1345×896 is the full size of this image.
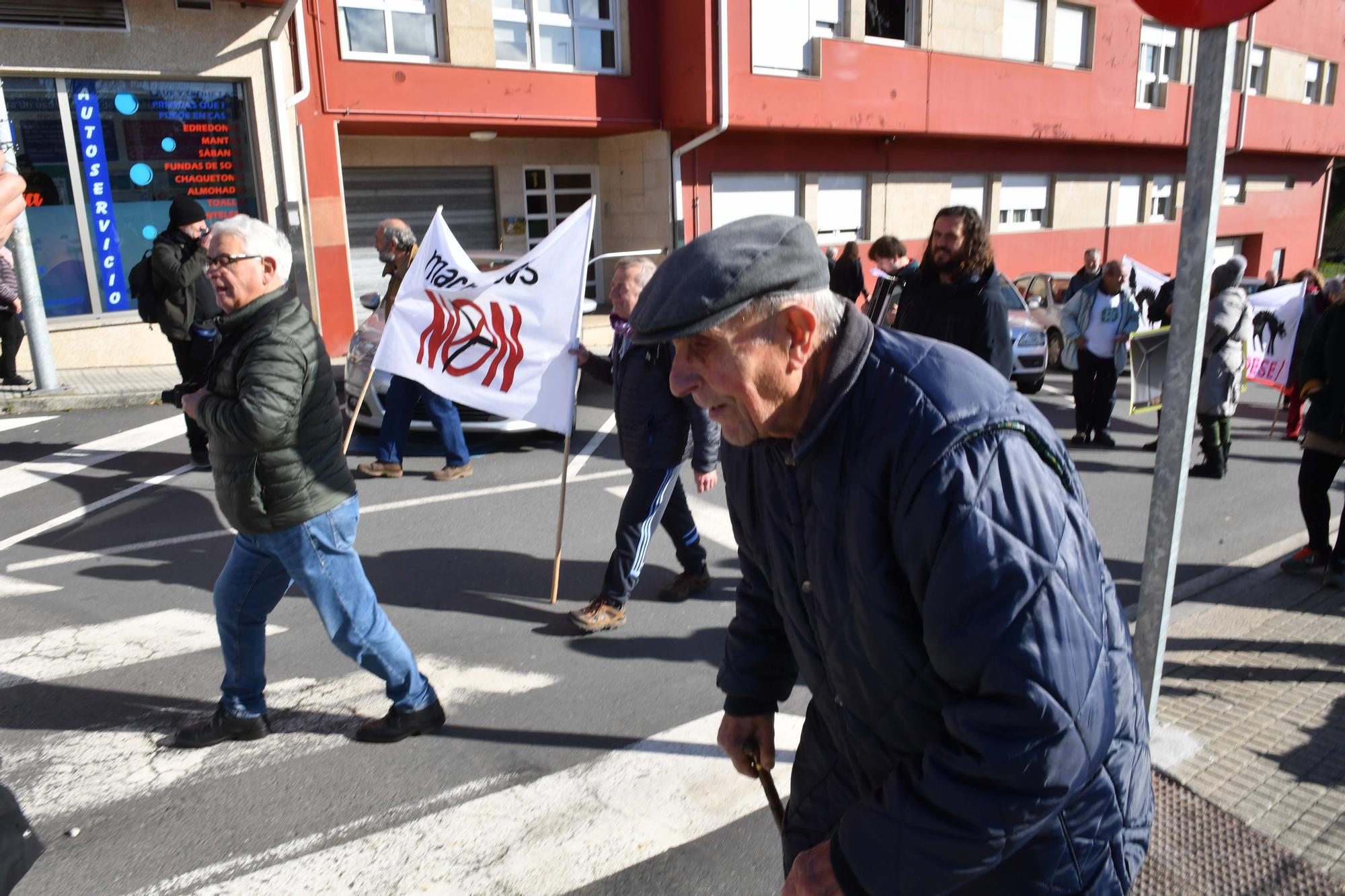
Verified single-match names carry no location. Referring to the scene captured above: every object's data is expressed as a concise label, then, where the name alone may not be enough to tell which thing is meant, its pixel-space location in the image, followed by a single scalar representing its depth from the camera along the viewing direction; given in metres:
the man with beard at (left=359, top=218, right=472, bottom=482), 7.27
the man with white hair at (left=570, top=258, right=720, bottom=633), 4.56
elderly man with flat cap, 1.34
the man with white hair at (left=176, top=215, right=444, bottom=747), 3.19
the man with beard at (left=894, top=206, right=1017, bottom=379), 4.78
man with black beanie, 7.32
